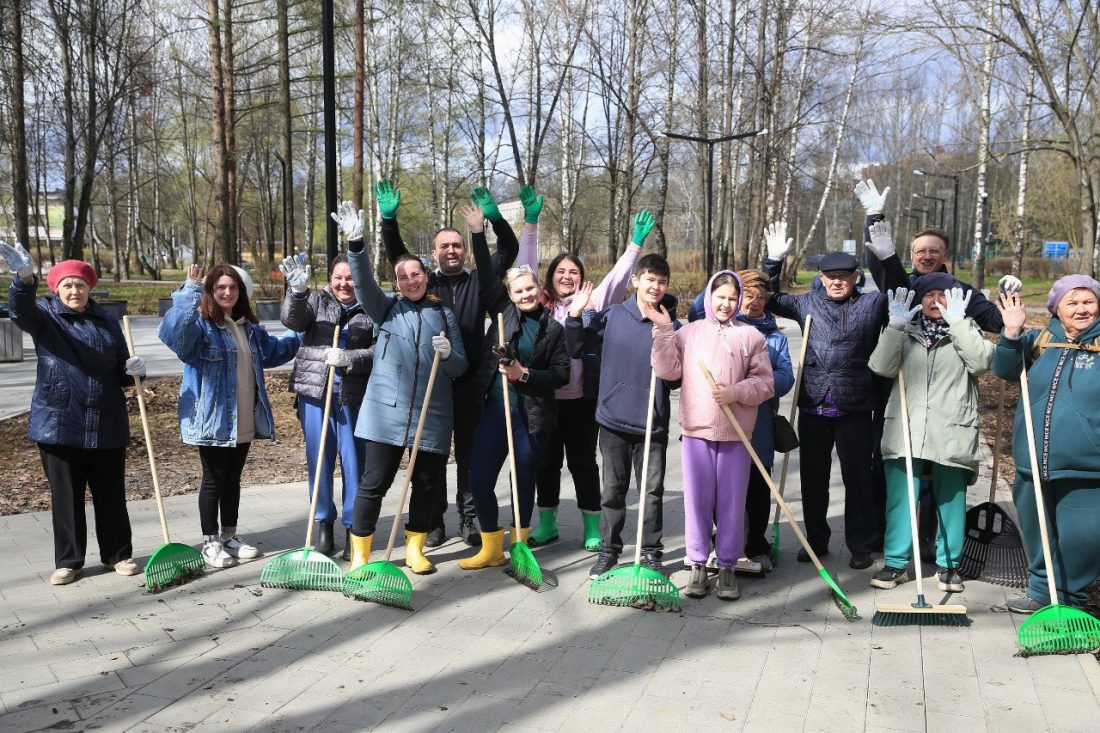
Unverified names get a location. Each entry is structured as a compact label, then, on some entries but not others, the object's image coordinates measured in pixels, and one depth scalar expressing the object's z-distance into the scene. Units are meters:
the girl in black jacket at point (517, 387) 5.14
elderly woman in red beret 4.71
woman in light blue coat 4.82
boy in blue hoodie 4.88
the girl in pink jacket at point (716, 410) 4.66
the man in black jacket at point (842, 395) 5.04
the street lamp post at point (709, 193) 19.45
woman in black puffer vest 5.20
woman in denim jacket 5.05
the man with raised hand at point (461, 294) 5.21
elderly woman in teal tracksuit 4.27
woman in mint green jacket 4.82
